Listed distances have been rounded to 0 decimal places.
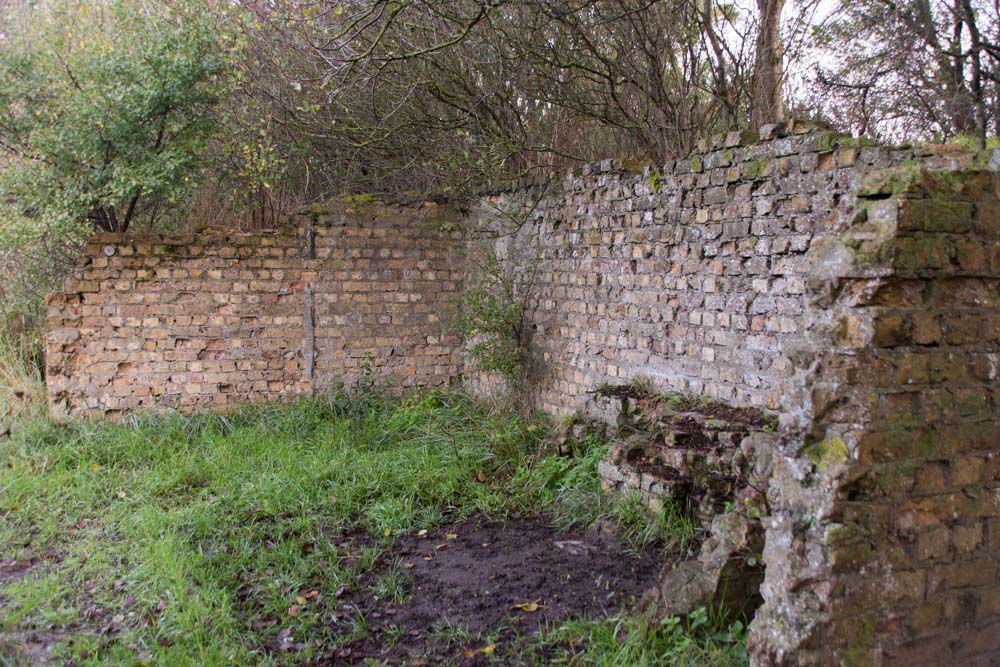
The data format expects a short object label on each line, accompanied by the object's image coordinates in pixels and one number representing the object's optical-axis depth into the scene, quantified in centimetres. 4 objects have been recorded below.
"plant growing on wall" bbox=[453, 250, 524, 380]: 756
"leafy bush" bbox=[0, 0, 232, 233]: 728
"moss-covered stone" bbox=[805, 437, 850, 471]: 265
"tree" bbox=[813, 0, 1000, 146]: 704
